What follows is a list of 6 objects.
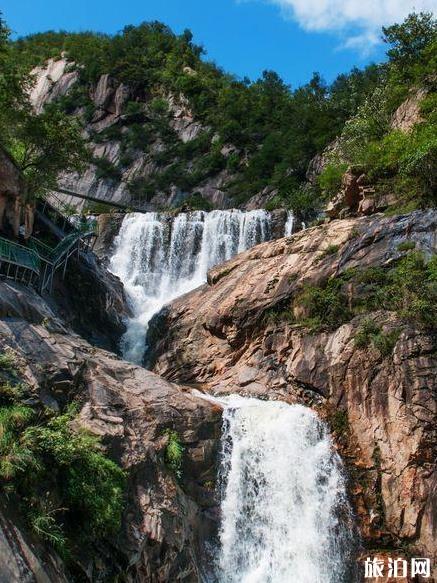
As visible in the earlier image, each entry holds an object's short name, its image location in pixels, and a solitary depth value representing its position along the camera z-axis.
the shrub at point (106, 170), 60.12
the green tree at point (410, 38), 37.84
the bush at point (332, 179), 31.52
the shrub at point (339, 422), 18.52
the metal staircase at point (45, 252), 18.35
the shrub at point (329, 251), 23.61
